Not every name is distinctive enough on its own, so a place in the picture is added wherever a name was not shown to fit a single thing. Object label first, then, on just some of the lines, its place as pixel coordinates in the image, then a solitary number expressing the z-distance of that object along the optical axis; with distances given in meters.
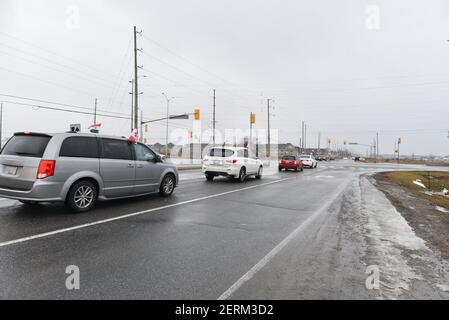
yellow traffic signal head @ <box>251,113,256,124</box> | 32.84
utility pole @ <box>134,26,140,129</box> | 24.76
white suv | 15.08
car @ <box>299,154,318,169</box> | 34.89
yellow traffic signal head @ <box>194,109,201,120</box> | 29.23
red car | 26.56
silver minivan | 6.20
